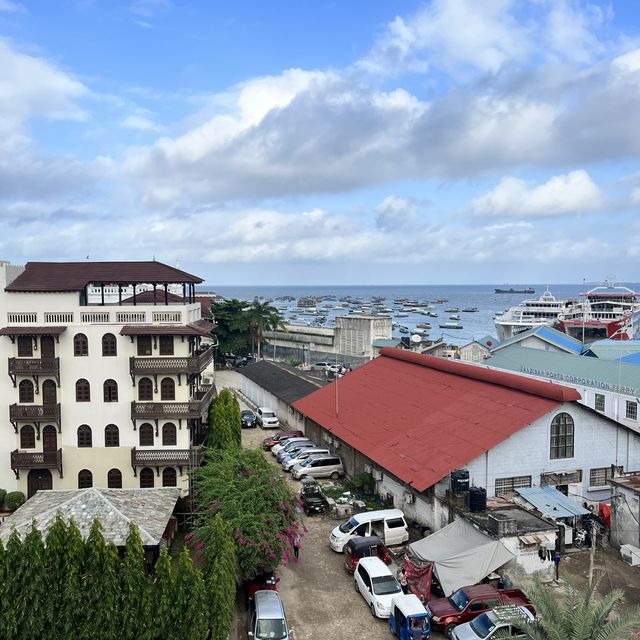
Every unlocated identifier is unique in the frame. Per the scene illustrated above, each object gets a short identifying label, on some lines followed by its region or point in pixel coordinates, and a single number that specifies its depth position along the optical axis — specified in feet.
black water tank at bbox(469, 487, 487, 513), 85.46
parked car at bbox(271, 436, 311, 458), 143.48
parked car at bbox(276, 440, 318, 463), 137.15
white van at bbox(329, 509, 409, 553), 91.35
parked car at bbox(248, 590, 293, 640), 65.82
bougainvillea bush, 76.54
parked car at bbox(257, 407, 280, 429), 173.15
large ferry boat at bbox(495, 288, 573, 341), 362.31
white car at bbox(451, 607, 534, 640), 61.35
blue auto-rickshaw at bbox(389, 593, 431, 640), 65.82
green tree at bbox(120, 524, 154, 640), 56.13
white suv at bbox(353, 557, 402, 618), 72.97
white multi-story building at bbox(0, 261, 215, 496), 106.63
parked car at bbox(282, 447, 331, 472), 131.44
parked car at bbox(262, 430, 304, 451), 150.82
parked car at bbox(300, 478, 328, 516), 106.63
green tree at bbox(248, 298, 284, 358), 283.38
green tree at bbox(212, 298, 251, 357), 286.87
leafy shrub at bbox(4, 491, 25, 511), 104.53
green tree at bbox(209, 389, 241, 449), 115.24
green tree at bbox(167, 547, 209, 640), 56.29
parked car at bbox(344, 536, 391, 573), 83.97
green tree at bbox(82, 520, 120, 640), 55.83
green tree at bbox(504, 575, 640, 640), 49.73
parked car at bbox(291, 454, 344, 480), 126.21
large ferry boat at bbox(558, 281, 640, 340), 344.08
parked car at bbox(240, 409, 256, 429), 175.29
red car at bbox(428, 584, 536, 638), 68.82
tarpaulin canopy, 75.10
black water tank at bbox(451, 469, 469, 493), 88.63
